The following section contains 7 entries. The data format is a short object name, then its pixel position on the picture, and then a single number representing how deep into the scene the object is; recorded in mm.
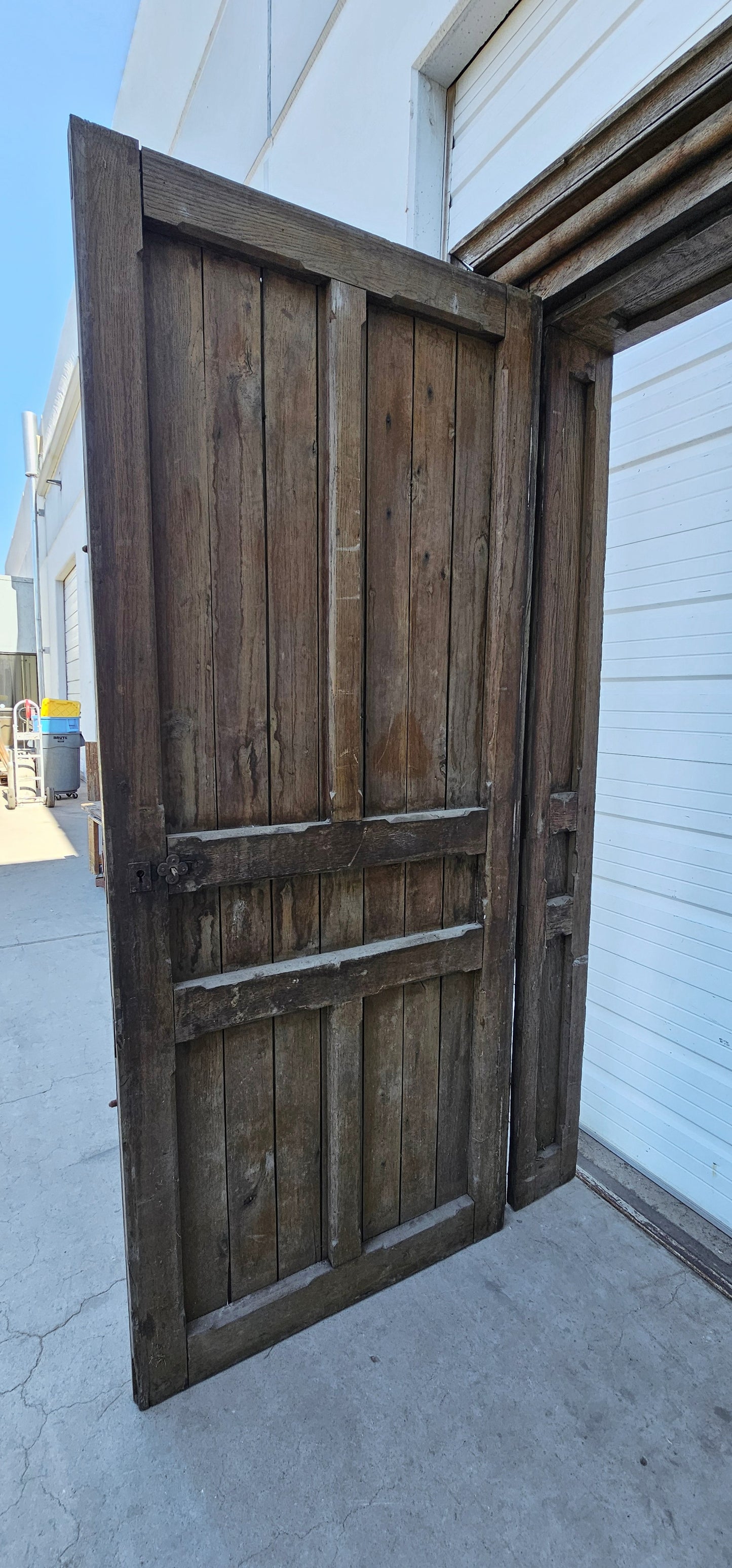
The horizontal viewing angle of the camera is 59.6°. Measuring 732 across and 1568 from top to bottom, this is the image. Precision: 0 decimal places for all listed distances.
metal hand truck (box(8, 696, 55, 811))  7754
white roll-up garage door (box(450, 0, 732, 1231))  1558
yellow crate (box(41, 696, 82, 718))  7699
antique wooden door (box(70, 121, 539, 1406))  1082
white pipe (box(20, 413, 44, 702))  11242
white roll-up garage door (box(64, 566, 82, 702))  10420
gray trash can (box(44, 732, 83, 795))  7766
